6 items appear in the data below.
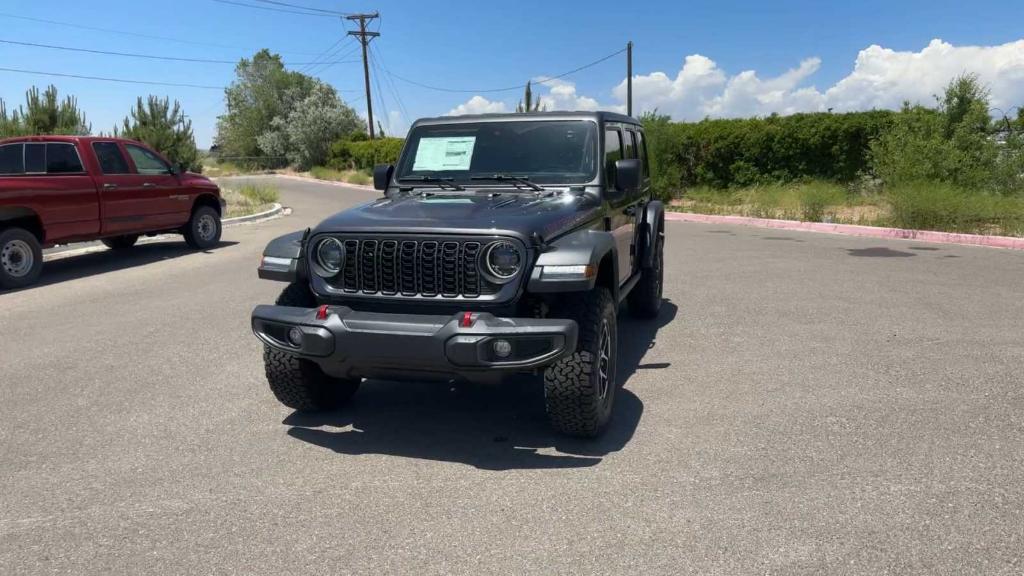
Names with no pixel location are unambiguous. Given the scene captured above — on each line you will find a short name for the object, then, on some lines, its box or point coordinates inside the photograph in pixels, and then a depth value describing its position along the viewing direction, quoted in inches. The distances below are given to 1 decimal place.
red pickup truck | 378.0
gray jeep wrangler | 143.3
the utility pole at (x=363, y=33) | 2044.8
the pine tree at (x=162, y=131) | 963.3
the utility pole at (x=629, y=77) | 1323.8
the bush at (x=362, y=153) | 1696.6
